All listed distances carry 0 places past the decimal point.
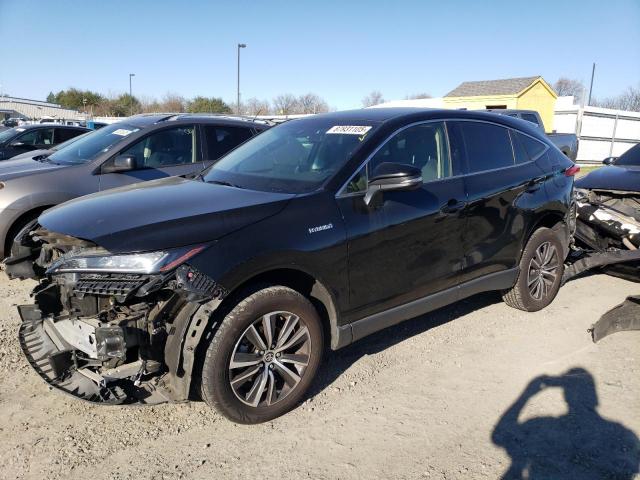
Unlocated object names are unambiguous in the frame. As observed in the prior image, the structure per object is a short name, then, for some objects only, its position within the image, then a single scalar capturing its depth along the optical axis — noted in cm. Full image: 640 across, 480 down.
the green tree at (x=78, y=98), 7250
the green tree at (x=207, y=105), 5553
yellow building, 2953
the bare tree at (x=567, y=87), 8188
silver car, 576
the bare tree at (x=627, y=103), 6078
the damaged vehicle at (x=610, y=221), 548
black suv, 288
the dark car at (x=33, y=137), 1211
